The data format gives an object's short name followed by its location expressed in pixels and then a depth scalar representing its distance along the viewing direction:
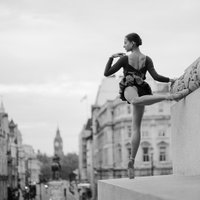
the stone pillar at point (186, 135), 7.16
